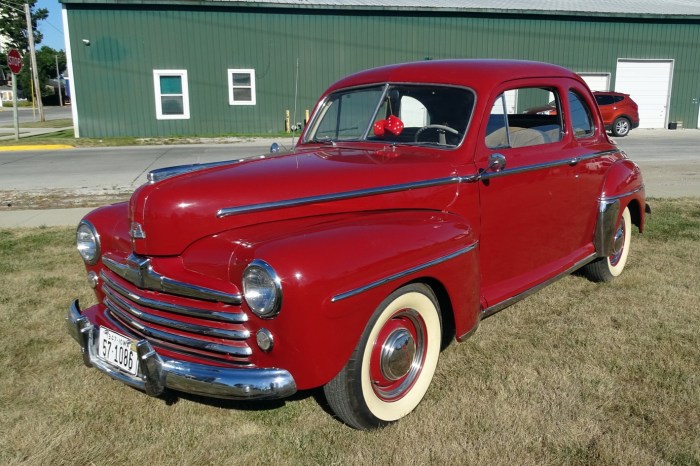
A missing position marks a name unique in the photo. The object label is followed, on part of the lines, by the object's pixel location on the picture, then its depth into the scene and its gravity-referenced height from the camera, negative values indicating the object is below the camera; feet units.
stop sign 50.75 +4.93
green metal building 59.26 +7.77
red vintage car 7.56 -2.00
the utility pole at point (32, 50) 74.10 +9.18
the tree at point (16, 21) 157.38 +27.02
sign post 50.80 +4.74
